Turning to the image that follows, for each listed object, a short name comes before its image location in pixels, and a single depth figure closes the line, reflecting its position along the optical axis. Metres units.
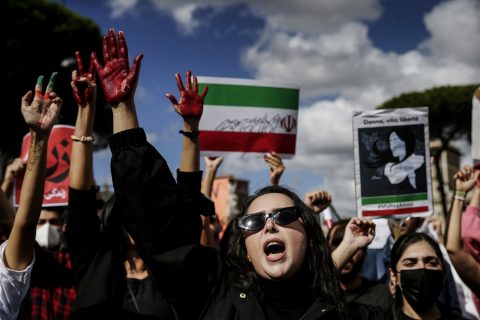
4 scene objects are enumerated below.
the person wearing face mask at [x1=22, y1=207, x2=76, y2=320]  2.65
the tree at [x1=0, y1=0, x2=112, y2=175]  17.72
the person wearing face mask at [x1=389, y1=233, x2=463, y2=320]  2.89
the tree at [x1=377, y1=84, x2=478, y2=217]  32.75
